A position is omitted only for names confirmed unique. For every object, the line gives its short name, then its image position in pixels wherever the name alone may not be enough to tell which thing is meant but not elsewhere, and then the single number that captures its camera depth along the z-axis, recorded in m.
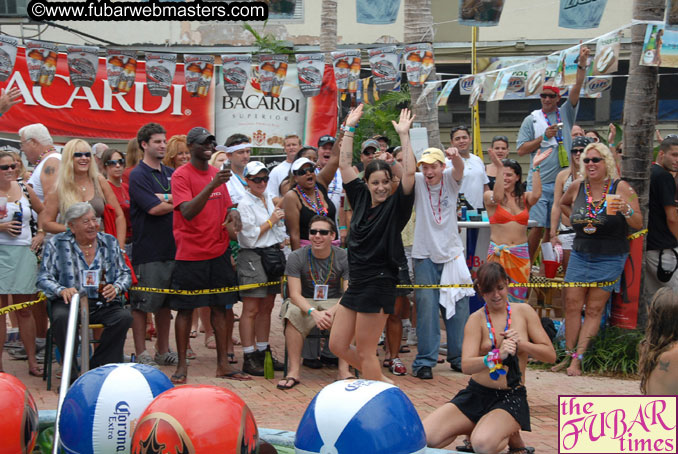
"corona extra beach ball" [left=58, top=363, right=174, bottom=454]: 4.80
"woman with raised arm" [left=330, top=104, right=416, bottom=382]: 6.80
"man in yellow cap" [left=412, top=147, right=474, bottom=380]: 8.26
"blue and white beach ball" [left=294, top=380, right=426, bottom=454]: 4.29
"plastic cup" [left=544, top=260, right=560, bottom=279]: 10.17
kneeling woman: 5.54
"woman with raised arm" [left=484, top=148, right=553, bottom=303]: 8.88
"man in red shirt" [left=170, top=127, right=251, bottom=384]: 7.93
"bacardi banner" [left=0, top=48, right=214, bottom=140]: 15.66
